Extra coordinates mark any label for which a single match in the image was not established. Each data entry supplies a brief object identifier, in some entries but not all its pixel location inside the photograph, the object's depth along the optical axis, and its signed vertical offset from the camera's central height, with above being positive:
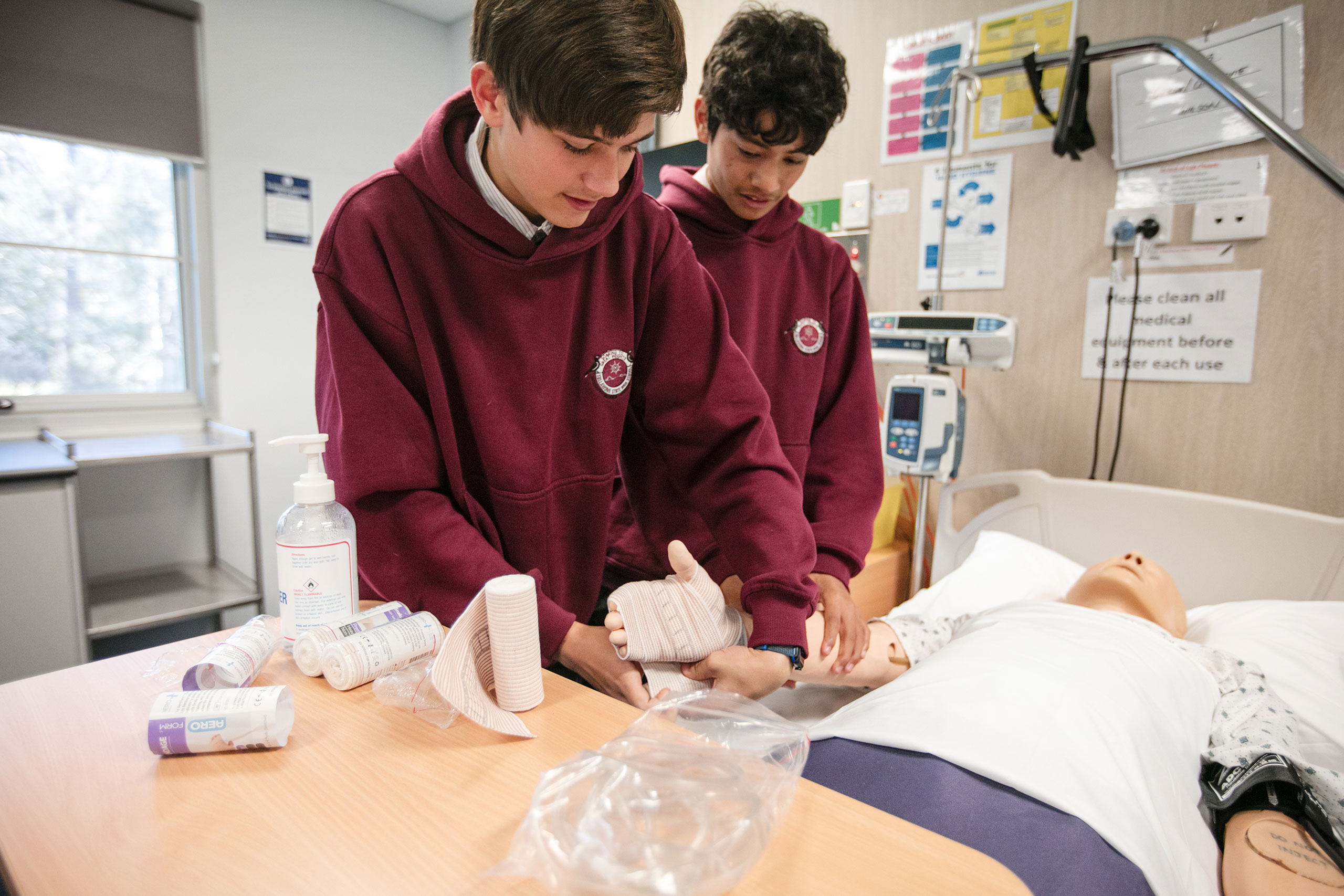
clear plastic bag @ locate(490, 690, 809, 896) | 0.39 -0.26
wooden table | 0.41 -0.29
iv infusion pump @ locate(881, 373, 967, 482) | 1.89 -0.13
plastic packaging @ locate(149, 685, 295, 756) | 0.52 -0.26
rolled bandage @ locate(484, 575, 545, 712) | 0.61 -0.23
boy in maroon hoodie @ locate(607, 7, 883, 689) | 1.08 +0.13
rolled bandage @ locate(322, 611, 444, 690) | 0.64 -0.26
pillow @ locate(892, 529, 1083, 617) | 1.75 -0.49
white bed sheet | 0.86 -0.45
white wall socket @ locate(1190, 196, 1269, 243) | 1.69 +0.38
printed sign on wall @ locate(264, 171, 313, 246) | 3.05 +0.63
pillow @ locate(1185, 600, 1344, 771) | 1.22 -0.50
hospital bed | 0.79 -0.44
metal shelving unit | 2.26 -0.83
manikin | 0.79 -0.33
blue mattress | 0.77 -0.49
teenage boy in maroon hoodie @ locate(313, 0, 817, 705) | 0.71 +0.02
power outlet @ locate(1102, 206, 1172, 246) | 1.81 +0.41
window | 2.57 +0.30
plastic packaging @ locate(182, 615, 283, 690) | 0.62 -0.27
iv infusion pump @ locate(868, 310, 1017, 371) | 1.82 +0.10
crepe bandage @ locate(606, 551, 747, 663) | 0.79 -0.28
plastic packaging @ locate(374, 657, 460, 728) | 0.59 -0.28
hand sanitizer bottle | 0.69 -0.19
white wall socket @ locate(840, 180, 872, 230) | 2.34 +0.54
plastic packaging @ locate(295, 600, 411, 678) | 0.66 -0.25
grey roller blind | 2.43 +0.97
